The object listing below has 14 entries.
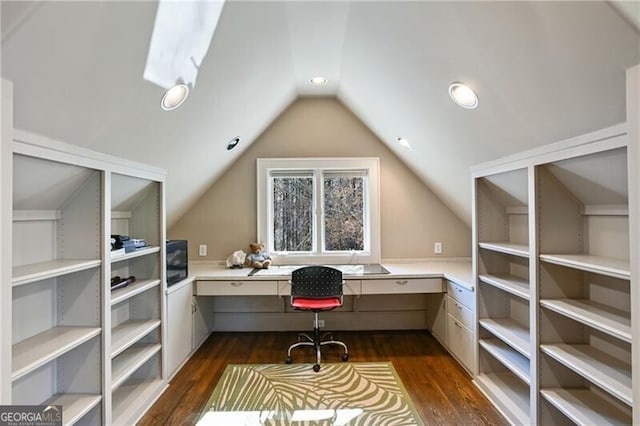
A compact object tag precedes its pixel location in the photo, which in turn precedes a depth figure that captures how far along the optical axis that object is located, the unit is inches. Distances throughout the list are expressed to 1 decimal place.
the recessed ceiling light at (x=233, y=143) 126.3
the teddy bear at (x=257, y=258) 140.2
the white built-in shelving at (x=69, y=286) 61.3
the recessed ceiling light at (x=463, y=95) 77.1
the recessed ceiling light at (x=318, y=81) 125.5
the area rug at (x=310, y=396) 85.9
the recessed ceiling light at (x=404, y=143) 127.6
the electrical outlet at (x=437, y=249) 152.2
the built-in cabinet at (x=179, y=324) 106.2
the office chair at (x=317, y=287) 114.9
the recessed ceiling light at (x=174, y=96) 74.2
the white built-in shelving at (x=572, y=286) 62.4
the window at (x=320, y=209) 150.6
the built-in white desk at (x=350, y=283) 124.4
